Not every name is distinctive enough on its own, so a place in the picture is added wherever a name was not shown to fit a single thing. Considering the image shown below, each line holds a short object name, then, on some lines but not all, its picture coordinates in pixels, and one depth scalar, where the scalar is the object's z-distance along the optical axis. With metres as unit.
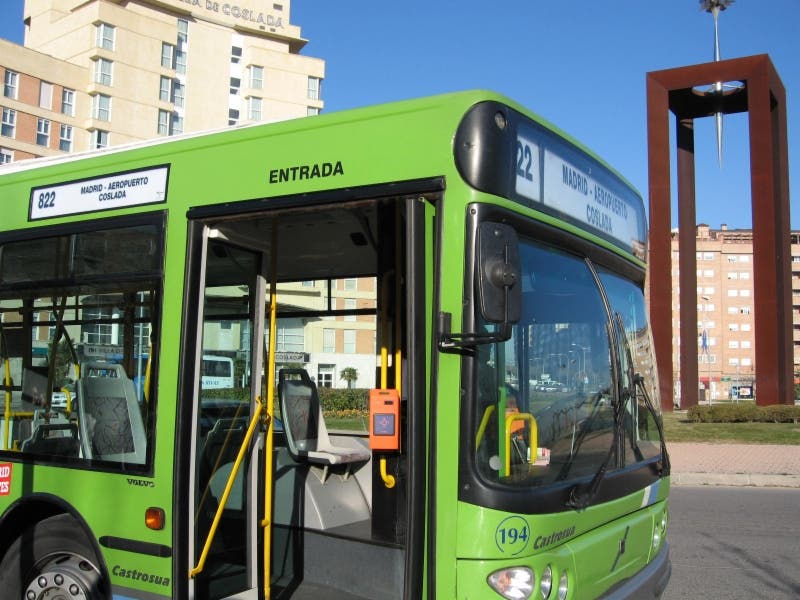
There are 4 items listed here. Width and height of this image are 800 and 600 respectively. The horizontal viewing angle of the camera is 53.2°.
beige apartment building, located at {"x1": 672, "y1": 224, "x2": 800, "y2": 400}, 110.06
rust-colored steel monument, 29.05
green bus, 3.20
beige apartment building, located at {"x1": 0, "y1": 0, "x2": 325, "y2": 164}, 54.88
